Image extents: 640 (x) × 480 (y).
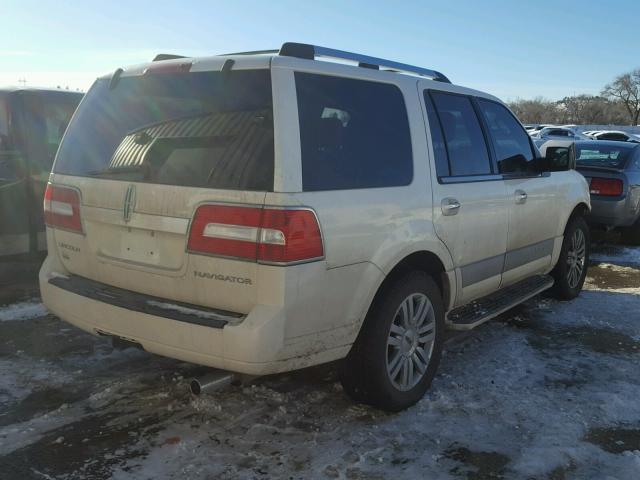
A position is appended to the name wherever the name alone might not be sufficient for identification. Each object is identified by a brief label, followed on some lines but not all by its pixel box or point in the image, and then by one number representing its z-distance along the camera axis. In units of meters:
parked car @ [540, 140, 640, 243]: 8.48
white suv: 2.73
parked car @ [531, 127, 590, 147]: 34.77
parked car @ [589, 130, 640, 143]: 31.20
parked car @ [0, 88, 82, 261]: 5.70
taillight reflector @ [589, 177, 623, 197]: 8.50
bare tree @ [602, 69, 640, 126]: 100.81
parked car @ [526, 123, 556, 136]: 38.28
